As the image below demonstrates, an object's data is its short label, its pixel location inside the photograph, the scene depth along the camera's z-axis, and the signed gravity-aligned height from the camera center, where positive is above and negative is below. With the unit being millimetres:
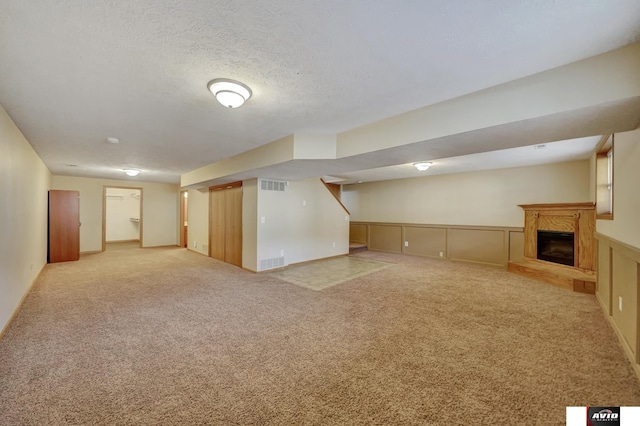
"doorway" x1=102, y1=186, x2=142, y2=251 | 10219 -277
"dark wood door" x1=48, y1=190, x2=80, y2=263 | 6254 -432
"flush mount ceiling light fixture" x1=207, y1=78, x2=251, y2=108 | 2186 +1058
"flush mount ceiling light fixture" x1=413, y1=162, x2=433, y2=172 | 5462 +1021
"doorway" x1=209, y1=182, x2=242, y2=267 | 6164 -329
